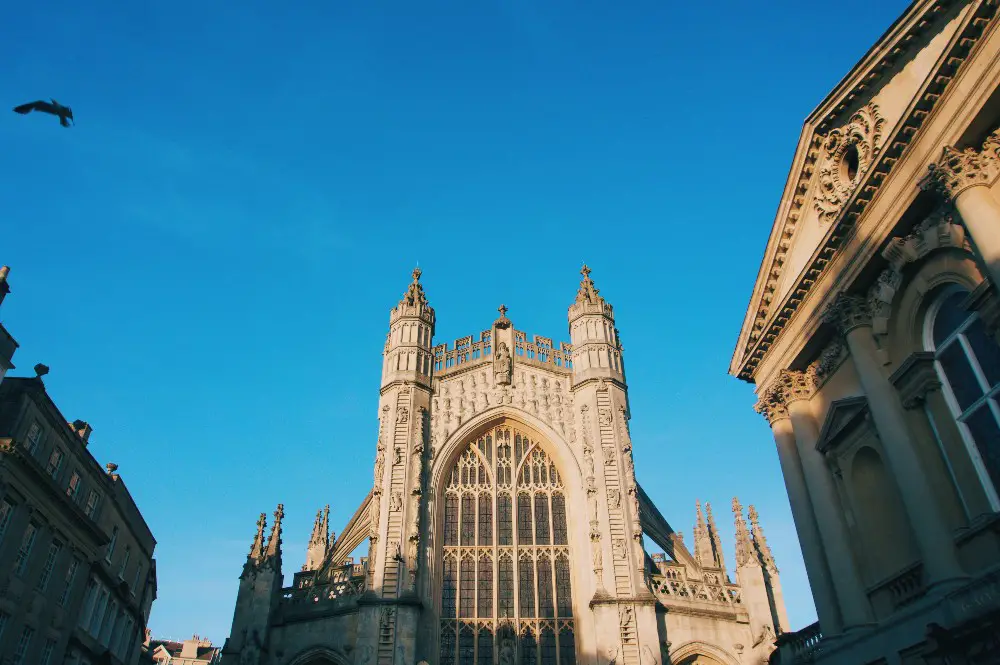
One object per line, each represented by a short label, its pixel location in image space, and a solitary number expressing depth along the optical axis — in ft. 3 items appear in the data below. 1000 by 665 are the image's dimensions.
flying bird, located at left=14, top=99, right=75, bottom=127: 42.78
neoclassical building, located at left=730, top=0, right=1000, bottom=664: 42.32
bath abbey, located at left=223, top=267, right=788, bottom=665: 79.20
